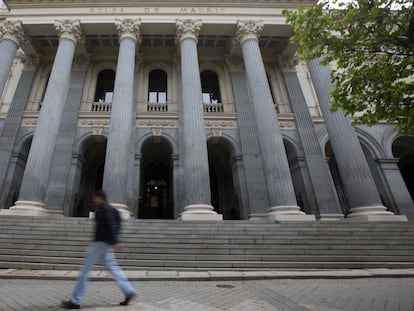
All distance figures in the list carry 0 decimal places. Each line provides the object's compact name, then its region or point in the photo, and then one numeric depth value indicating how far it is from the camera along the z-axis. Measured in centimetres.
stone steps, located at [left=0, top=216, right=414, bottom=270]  645
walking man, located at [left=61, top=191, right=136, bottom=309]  303
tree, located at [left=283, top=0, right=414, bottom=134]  491
